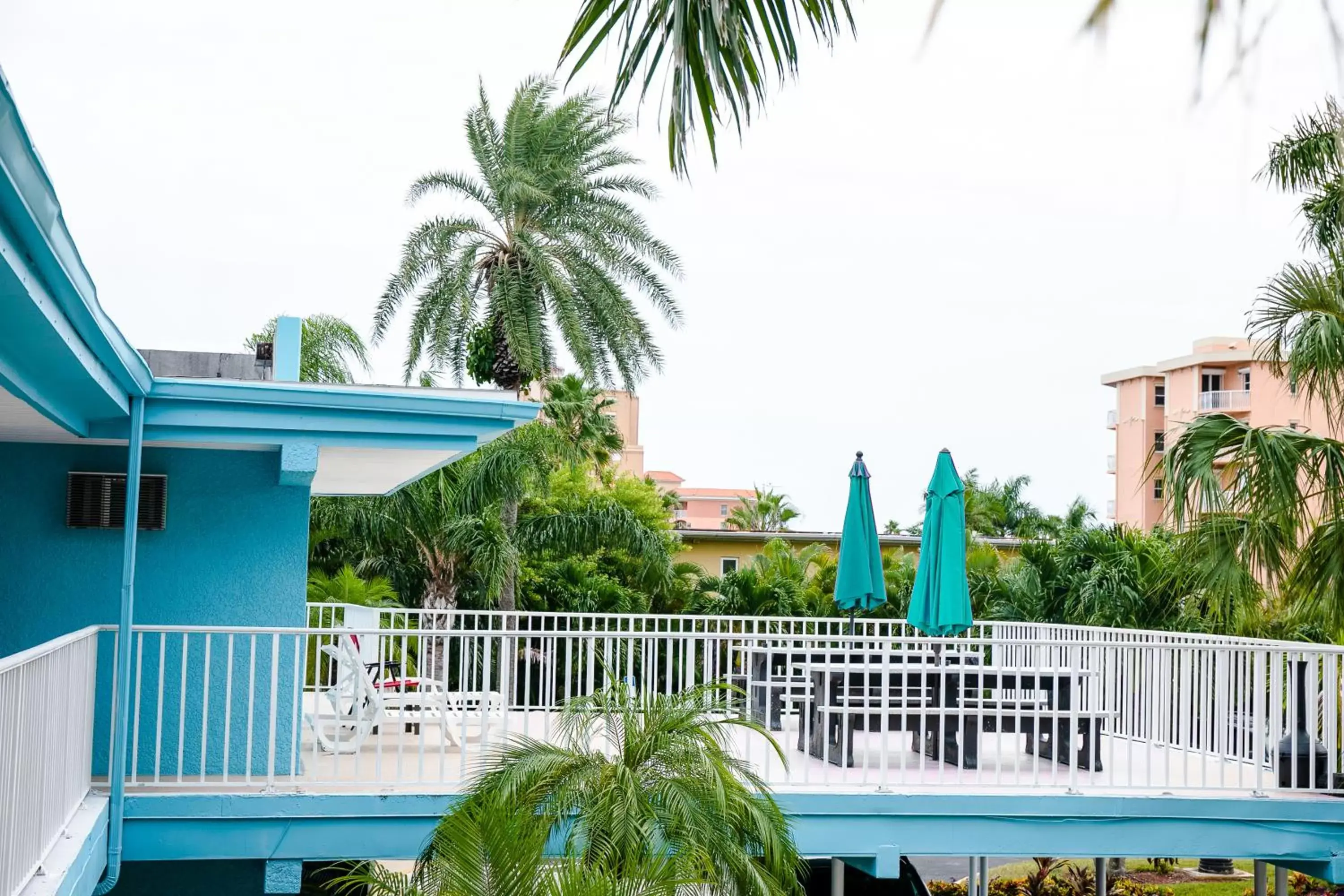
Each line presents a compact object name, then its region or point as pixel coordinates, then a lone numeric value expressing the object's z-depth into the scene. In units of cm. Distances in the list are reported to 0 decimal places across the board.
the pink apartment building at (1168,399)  5712
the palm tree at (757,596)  2428
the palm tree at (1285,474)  1003
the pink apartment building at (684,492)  6969
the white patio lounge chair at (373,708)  878
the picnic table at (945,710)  926
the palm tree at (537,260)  2280
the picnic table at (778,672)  941
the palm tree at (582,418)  2559
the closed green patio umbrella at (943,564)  1174
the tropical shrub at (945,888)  1627
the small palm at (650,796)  705
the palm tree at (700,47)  313
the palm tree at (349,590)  1809
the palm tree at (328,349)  2305
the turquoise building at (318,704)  809
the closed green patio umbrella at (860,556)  1218
